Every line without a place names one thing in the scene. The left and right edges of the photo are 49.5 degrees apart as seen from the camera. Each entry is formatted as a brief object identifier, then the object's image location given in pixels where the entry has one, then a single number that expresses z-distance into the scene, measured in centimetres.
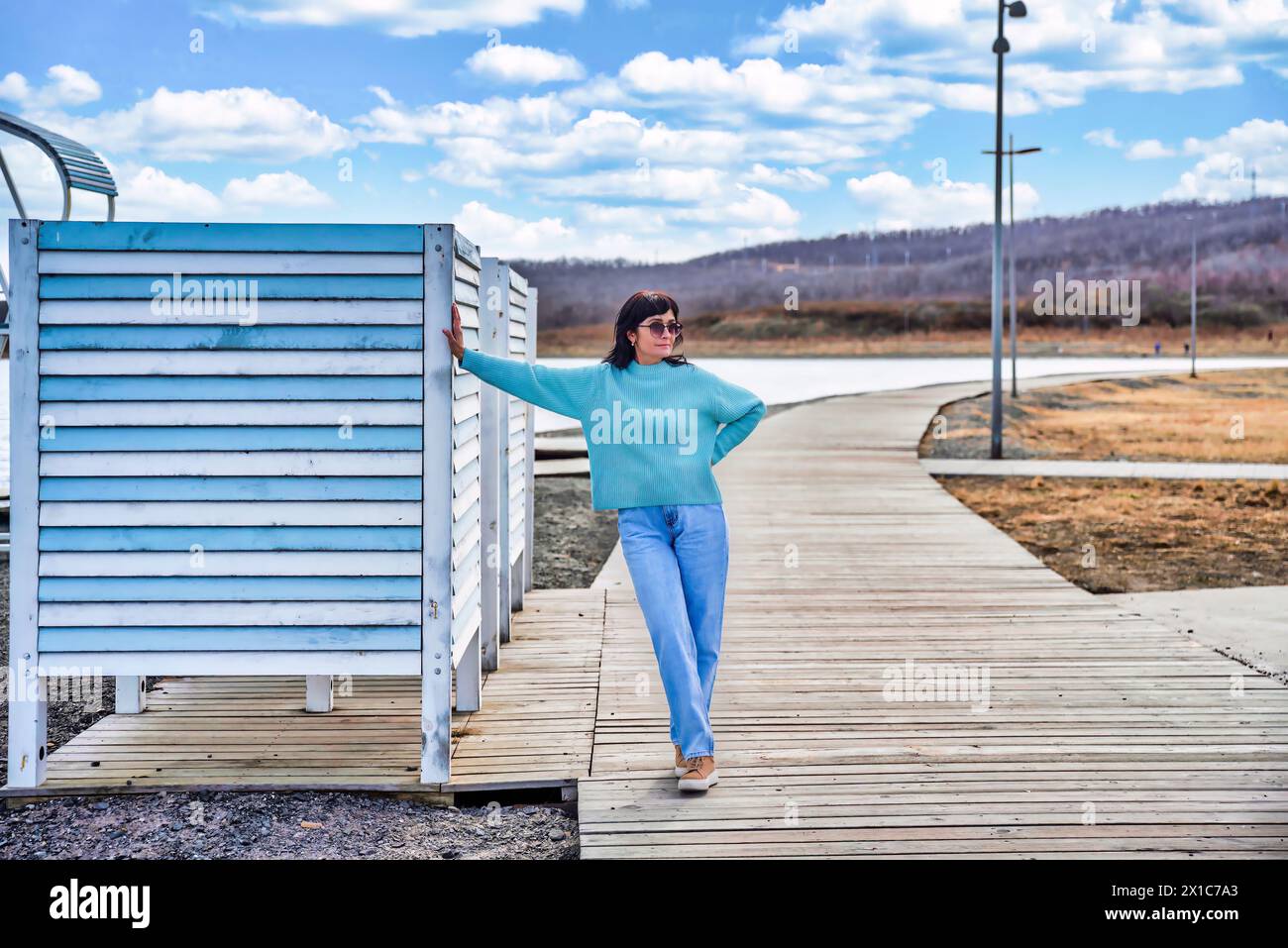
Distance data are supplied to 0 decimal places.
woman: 490
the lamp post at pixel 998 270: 2230
